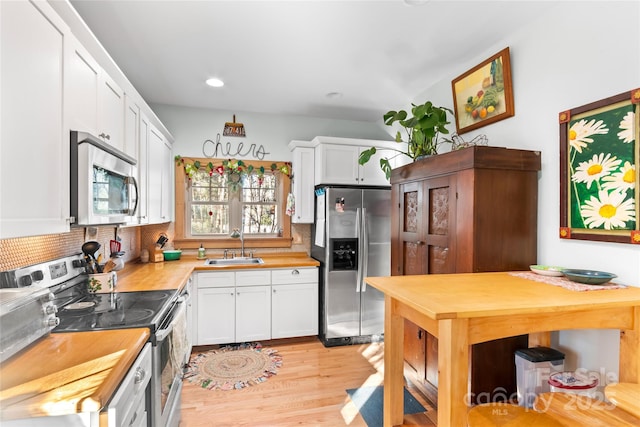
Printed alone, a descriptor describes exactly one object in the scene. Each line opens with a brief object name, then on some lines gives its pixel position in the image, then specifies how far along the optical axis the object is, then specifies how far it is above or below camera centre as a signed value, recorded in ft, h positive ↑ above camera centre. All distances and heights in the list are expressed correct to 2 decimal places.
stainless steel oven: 5.06 -1.69
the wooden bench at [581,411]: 4.29 -2.72
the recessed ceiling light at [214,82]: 9.85 +4.03
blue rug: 7.51 -4.71
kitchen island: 4.01 -1.41
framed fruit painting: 7.52 +3.02
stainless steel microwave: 4.64 +0.50
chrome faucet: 12.69 -0.85
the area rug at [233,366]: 9.02 -4.65
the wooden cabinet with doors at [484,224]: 6.34 -0.23
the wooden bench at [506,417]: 4.38 -2.82
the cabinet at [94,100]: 4.83 +1.97
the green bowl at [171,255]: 11.71 -1.51
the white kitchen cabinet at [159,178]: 9.41 +1.11
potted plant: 8.02 +2.22
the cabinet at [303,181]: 12.66 +1.26
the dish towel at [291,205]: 12.64 +0.32
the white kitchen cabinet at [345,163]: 12.23 +1.93
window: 12.58 +0.41
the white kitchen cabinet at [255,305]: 10.87 -3.17
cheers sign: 12.73 +2.52
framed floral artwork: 5.29 +0.78
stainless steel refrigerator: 11.63 -1.65
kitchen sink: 11.91 -1.79
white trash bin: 5.84 -2.86
